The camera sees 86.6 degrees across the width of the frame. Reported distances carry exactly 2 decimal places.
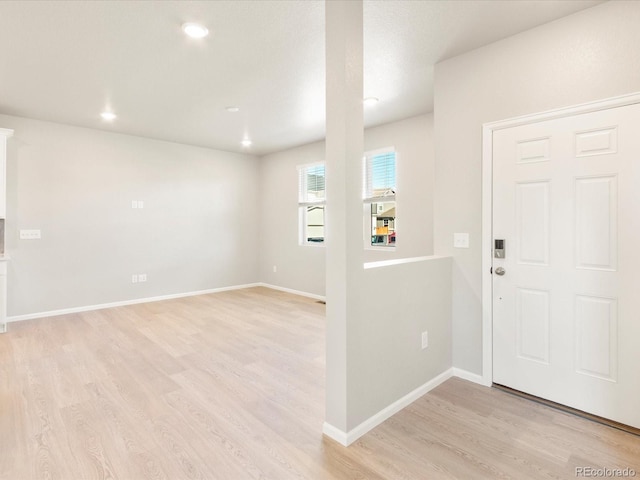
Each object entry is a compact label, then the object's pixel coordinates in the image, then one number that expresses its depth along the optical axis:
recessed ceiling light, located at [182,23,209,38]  2.43
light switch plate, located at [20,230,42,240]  4.54
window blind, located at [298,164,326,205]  6.02
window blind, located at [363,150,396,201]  4.84
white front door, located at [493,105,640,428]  2.11
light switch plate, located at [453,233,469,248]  2.82
